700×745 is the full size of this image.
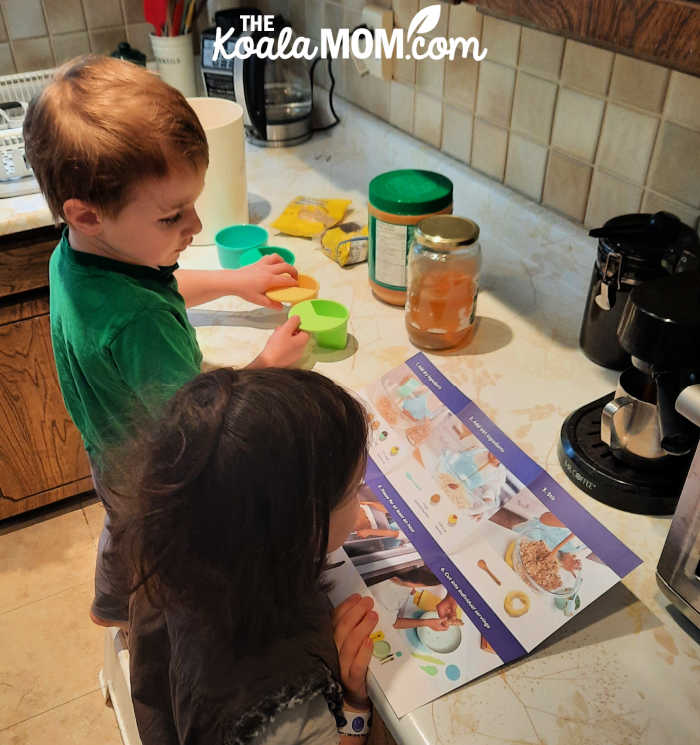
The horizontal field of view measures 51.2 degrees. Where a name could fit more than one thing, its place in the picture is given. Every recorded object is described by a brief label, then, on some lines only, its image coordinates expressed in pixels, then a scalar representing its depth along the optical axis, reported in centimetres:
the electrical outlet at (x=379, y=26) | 154
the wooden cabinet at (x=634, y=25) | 60
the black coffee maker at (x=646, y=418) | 72
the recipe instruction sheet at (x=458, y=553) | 70
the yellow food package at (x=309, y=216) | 139
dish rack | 137
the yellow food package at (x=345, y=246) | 130
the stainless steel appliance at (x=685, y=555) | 69
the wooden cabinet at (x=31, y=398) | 140
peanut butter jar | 109
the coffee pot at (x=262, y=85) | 168
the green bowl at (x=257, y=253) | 128
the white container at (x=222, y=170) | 129
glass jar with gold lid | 102
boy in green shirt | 82
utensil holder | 182
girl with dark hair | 62
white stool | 110
